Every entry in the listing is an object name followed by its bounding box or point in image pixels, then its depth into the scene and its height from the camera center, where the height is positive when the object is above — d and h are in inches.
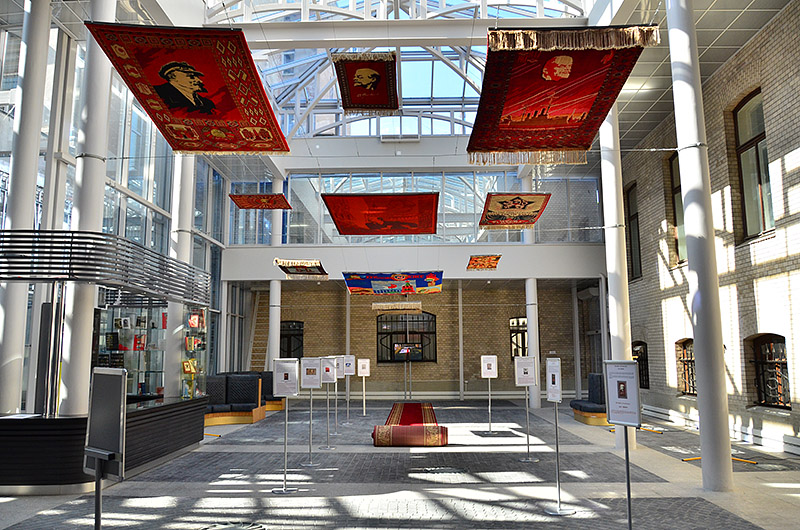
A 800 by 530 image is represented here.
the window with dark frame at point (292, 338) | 913.5 +16.1
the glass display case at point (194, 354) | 448.8 -3.8
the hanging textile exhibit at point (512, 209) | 516.4 +125.1
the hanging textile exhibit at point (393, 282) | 633.6 +72.9
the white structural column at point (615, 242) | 431.1 +77.3
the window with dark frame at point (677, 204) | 589.0 +143.4
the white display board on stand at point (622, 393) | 213.0 -16.5
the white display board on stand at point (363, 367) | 638.5 -19.8
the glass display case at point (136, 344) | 415.2 +3.6
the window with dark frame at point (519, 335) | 907.4 +19.6
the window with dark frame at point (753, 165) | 448.8 +140.9
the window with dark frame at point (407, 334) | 903.7 +21.5
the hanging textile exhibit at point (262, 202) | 587.8 +145.9
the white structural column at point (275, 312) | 749.9 +46.3
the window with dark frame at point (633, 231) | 698.8 +136.4
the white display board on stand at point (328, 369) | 407.9 -14.0
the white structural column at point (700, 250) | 299.7 +50.3
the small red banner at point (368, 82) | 346.9 +166.1
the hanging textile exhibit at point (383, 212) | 443.8 +107.9
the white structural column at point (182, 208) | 481.7 +114.1
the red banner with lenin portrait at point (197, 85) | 248.4 +123.9
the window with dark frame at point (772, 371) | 426.6 -17.4
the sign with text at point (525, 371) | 408.5 -15.8
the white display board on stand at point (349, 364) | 589.0 -15.9
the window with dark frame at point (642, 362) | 674.2 -16.2
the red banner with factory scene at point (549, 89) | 246.5 +122.4
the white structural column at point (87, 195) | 311.4 +82.2
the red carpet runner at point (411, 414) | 525.6 -64.0
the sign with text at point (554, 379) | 313.6 -16.9
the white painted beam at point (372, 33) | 444.8 +235.2
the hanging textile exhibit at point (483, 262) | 672.5 +98.0
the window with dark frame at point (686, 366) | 566.6 -17.5
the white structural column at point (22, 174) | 319.6 +95.1
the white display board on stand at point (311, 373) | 374.9 -15.3
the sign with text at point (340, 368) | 561.0 -18.2
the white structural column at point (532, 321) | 736.3 +33.3
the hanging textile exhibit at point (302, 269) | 623.8 +86.7
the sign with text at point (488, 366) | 525.3 -15.7
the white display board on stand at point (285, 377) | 331.0 -15.6
